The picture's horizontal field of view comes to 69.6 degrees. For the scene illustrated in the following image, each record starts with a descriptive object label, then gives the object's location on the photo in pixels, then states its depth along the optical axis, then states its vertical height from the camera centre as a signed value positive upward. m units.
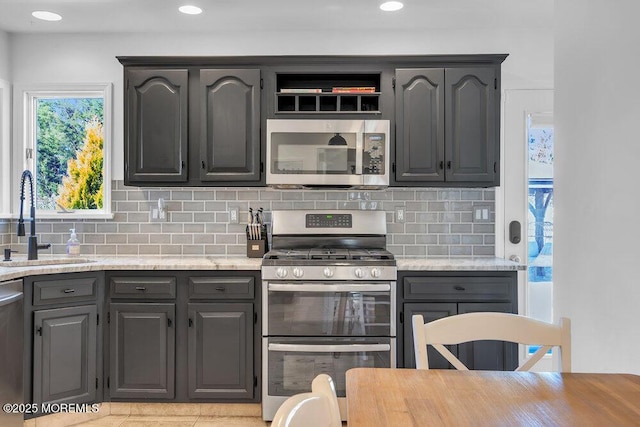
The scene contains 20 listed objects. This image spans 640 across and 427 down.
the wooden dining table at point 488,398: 0.87 -0.39
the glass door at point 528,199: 3.26 +0.10
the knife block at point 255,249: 3.17 -0.25
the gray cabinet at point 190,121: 3.02 +0.60
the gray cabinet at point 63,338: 2.52 -0.72
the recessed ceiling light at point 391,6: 2.85 +1.30
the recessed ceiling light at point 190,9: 2.93 +1.30
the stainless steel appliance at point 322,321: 2.71 -0.64
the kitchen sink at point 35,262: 2.81 -0.32
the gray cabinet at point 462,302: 2.76 -0.54
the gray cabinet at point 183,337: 2.76 -0.75
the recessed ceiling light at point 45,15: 3.01 +1.30
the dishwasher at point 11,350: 2.28 -0.71
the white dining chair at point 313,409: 0.66 -0.29
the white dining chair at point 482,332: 1.32 -0.35
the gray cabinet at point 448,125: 3.00 +0.57
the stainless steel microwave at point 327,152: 2.96 +0.39
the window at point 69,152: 3.38 +0.44
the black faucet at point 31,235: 2.89 -0.15
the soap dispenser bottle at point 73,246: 3.19 -0.24
